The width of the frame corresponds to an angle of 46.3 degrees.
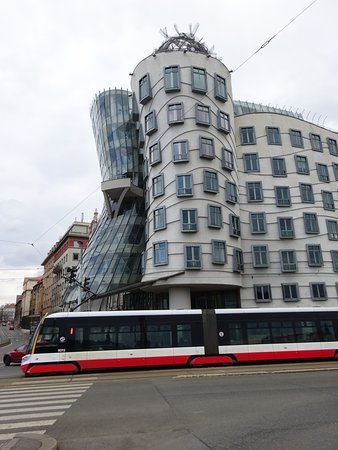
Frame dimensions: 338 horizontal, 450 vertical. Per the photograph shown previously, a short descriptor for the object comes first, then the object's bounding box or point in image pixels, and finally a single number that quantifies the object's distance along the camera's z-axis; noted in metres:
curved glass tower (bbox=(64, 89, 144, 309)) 42.81
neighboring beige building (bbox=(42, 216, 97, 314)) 87.31
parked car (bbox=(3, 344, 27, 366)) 29.53
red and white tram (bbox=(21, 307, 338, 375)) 20.05
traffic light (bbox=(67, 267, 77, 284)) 29.47
